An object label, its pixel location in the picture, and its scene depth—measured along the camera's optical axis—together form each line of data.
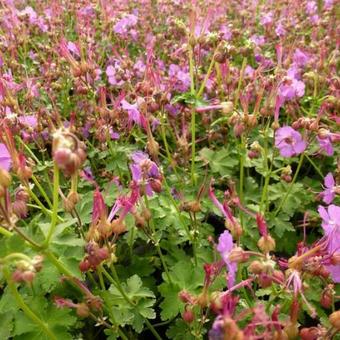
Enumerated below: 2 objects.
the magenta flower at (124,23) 0.63
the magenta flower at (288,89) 0.39
